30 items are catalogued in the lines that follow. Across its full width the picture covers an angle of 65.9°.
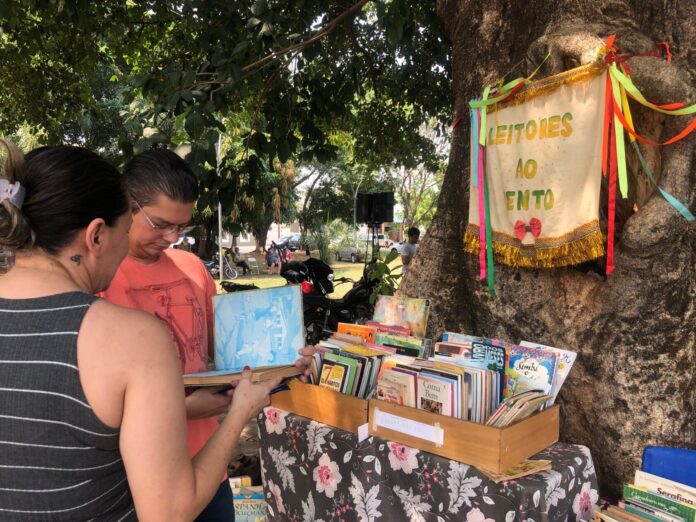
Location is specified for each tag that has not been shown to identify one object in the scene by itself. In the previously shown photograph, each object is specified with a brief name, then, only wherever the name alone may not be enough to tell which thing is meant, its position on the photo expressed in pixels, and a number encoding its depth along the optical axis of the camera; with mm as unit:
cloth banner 2432
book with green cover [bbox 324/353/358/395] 2275
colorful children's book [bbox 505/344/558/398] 2064
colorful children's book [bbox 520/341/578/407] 2070
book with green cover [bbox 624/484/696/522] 1803
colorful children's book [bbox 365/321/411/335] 2562
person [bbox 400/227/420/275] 9688
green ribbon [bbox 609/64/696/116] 2232
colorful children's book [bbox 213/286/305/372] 1813
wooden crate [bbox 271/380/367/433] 2225
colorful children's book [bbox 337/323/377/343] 2605
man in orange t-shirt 1684
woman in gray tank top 938
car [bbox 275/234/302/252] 30562
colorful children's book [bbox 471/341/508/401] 2074
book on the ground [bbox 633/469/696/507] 1824
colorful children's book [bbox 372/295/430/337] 2646
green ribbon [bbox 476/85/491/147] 2832
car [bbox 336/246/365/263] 30344
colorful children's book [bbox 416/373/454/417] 1921
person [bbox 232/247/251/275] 20591
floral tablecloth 1774
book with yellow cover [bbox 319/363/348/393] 2293
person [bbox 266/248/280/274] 24062
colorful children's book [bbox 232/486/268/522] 2809
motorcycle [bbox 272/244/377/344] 8523
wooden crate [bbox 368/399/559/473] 1784
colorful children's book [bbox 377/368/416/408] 2035
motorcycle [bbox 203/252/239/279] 18225
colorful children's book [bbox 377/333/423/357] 2438
